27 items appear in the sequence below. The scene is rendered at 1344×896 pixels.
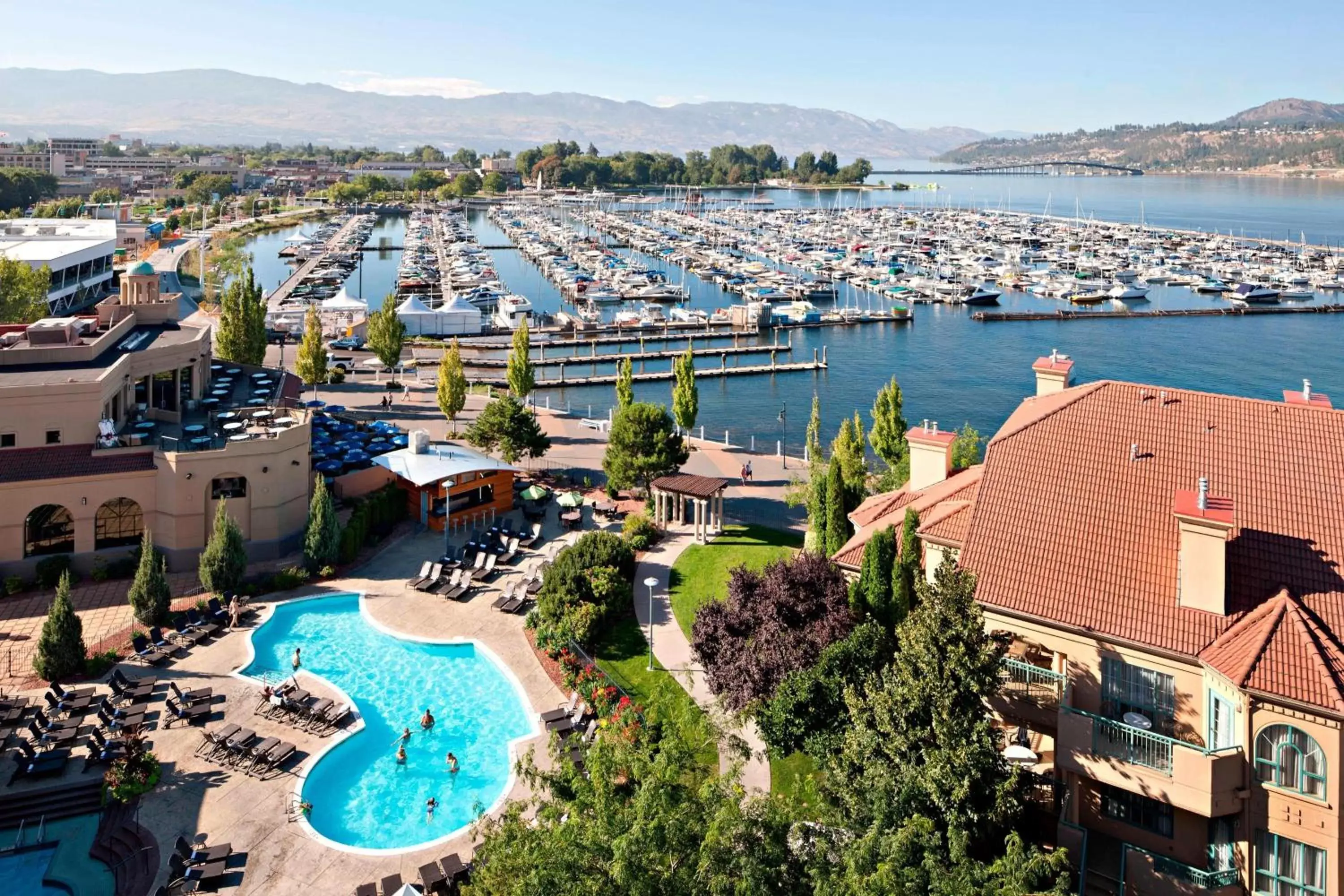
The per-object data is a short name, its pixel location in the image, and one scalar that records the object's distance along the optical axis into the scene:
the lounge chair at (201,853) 16.94
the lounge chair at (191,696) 22.11
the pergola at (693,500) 31.92
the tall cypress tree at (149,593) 25.47
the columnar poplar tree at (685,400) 44.28
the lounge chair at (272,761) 19.95
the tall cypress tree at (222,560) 27.25
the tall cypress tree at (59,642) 22.58
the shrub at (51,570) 28.02
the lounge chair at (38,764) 19.47
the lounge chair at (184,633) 25.25
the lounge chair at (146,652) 24.17
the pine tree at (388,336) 56.44
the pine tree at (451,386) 45.34
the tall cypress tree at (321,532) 29.00
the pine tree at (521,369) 48.75
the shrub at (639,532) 31.09
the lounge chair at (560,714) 21.92
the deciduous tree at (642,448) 34.88
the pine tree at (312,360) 51.31
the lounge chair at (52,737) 20.33
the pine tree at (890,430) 40.72
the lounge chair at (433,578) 28.92
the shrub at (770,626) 20.00
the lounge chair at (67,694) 21.75
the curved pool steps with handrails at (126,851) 17.03
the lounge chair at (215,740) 20.47
